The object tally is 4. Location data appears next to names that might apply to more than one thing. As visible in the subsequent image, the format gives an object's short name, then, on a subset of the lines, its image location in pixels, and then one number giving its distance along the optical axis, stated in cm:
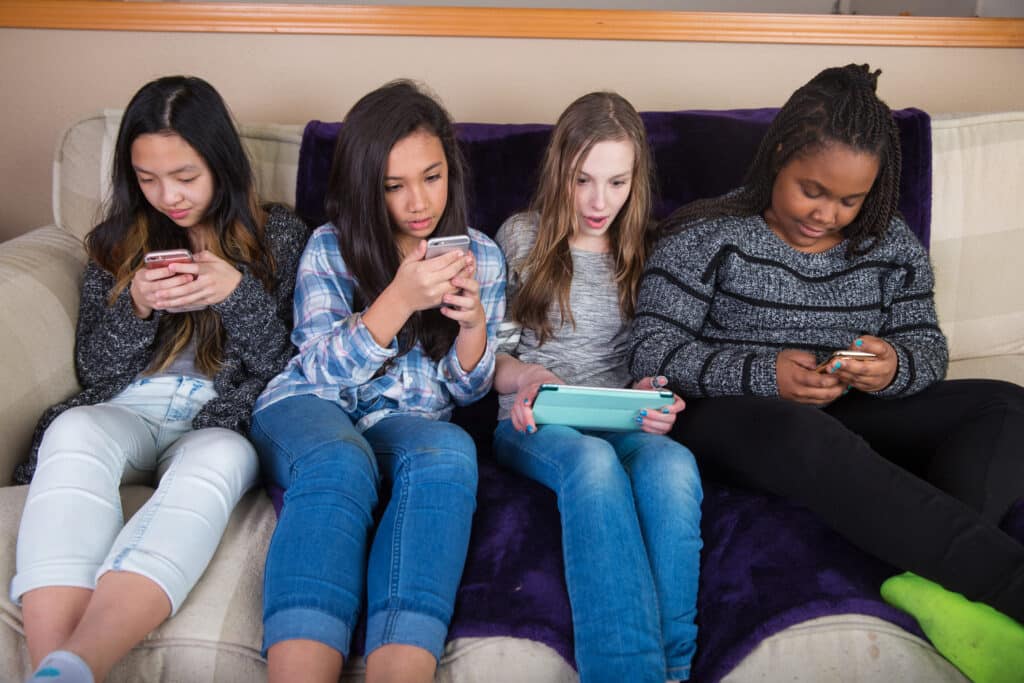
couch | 108
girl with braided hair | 107
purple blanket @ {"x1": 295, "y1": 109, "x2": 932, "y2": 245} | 167
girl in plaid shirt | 103
